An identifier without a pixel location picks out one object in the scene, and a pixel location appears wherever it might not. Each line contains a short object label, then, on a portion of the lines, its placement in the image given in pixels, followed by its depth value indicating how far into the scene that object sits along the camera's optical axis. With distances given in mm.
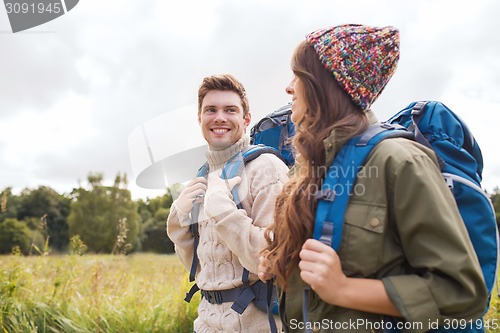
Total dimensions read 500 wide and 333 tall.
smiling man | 2518
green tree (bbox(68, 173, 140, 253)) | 52375
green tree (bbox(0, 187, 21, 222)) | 41381
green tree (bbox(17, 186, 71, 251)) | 53050
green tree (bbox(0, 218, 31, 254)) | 39019
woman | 1548
